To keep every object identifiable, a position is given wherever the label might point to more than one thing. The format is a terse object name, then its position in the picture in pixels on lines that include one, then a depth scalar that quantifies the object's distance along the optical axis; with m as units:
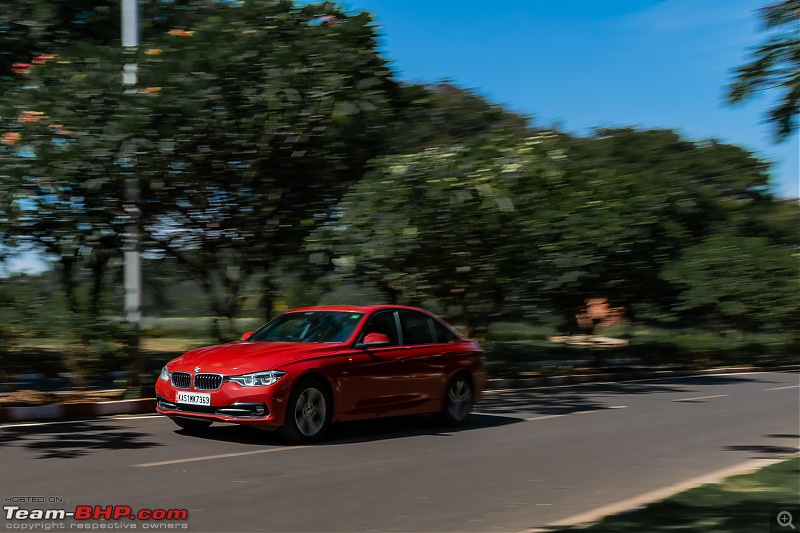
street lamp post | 14.80
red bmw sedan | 10.16
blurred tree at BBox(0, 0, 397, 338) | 14.44
